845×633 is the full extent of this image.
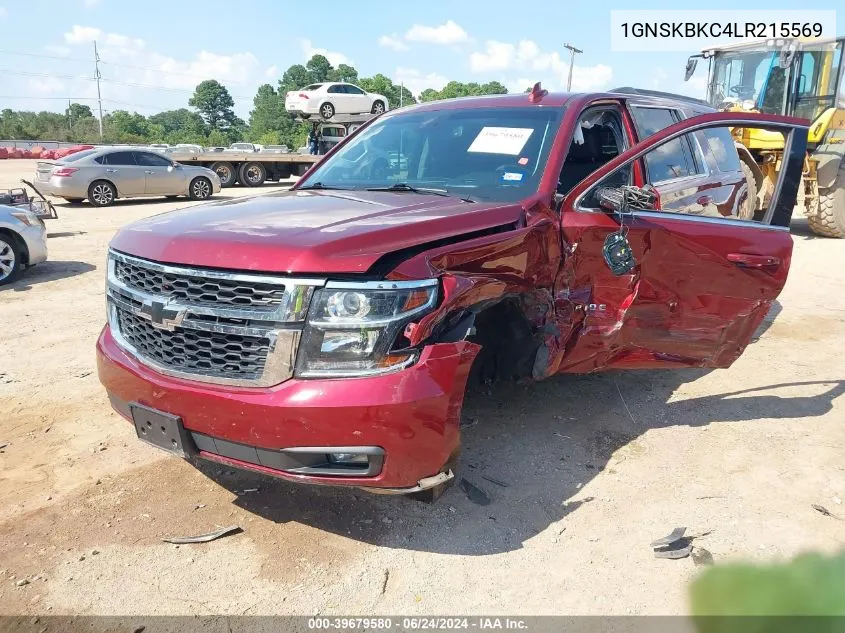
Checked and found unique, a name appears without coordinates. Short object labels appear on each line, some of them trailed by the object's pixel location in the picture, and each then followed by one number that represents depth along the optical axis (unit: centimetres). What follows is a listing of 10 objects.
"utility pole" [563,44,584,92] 4394
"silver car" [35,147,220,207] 1594
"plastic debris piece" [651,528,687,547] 286
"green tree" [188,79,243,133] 11430
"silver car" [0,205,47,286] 795
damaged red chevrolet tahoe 243
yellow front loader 1079
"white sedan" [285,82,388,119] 2348
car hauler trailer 2138
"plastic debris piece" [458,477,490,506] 320
